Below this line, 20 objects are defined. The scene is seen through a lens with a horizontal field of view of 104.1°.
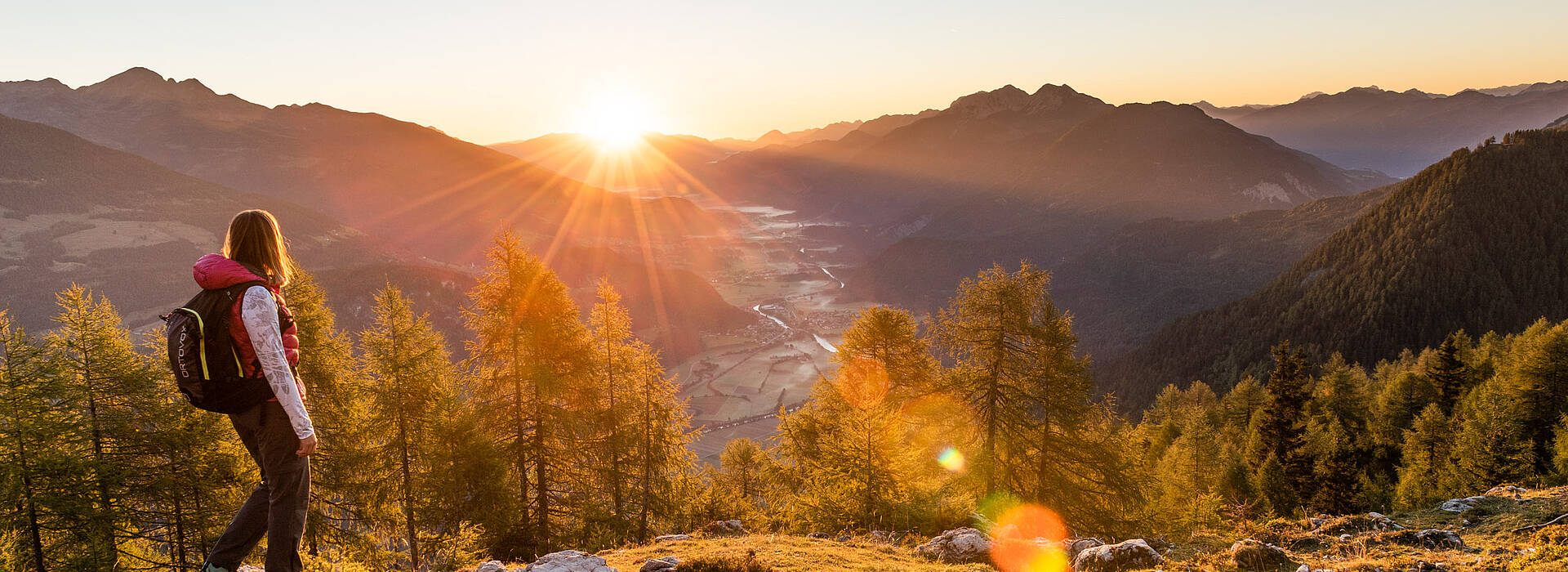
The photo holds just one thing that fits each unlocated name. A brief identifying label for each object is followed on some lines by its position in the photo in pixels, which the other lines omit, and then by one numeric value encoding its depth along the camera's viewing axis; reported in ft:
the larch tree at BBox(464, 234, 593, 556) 57.57
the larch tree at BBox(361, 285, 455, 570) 55.72
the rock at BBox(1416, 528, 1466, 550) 31.30
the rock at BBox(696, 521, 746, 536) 54.65
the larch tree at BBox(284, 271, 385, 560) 49.98
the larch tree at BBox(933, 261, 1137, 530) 63.10
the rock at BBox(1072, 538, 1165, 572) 31.22
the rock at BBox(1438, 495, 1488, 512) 45.21
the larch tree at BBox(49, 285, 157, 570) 44.57
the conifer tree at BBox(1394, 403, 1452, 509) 91.45
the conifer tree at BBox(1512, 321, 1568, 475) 93.09
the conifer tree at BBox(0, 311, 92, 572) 42.11
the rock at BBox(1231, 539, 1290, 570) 29.37
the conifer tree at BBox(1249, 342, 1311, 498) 102.22
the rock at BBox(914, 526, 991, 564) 35.68
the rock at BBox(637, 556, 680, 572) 29.60
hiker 16.88
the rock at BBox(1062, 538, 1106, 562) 38.14
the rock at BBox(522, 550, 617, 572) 29.25
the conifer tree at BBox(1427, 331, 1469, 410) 117.60
